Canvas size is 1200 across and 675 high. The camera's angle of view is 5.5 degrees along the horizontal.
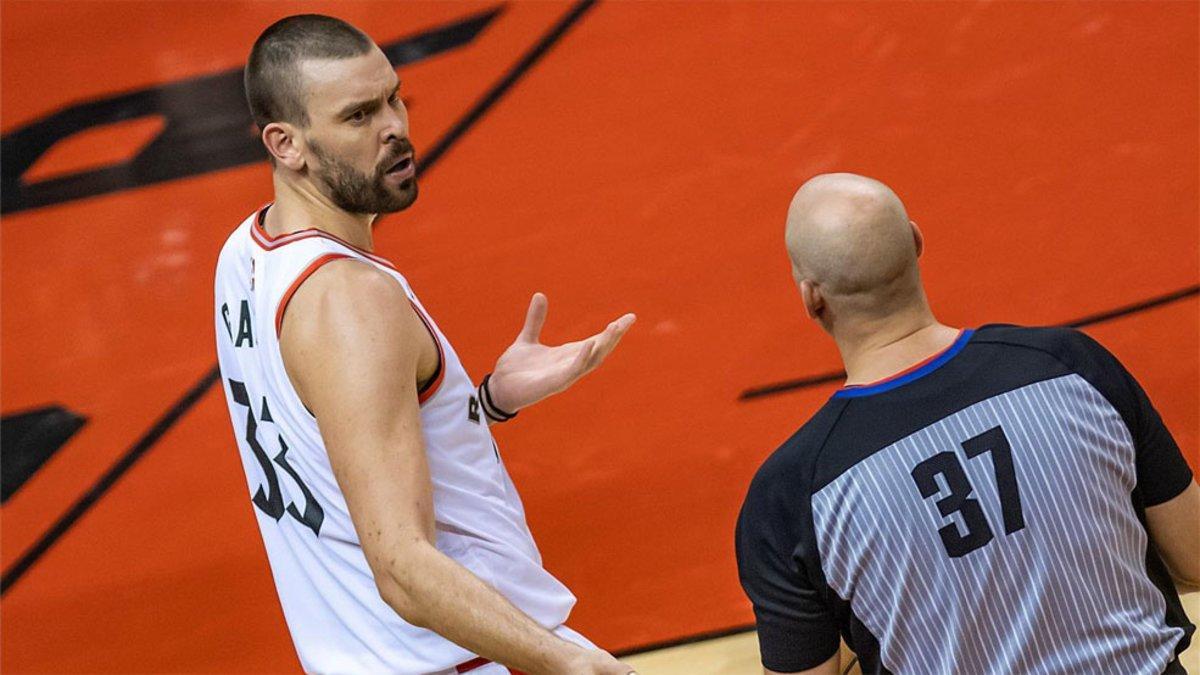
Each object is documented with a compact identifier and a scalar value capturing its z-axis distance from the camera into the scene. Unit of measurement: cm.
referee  1478
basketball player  1480
